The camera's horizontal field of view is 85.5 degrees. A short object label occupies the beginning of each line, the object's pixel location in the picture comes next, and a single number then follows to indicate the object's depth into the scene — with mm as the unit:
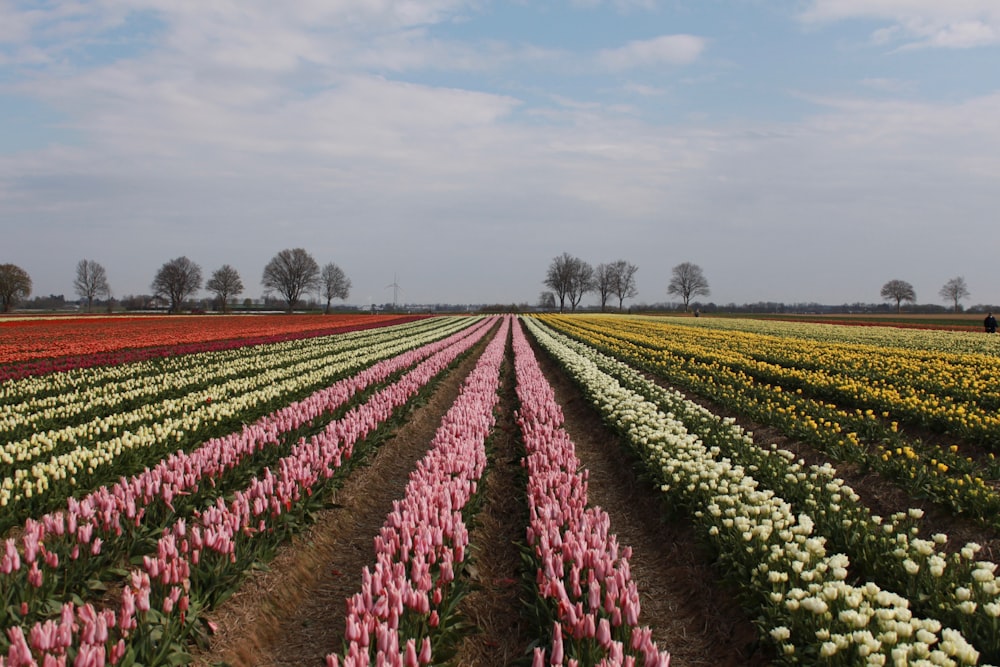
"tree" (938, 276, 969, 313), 120938
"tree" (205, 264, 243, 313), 118000
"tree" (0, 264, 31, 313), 89250
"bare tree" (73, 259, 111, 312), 123812
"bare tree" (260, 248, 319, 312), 118562
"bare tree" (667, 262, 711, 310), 141625
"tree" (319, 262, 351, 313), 133000
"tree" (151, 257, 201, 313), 115750
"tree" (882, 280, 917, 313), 117125
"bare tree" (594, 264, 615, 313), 142750
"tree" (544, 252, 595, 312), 139250
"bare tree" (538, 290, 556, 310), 146375
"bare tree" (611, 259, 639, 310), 142250
